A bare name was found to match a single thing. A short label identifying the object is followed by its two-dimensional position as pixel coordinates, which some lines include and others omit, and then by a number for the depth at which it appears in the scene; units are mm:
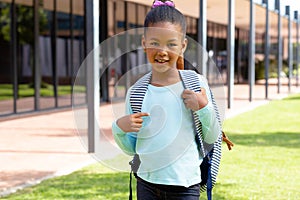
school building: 19129
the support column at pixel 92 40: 10574
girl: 3029
